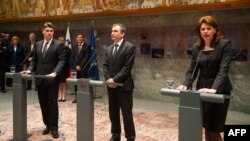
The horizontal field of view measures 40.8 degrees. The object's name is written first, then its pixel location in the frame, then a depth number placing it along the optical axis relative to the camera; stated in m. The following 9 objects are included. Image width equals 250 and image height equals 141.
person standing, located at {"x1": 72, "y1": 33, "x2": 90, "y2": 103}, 8.57
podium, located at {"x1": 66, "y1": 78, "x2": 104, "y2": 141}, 3.79
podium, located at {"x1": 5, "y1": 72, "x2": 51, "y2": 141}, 4.77
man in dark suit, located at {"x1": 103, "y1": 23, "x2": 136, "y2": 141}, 4.54
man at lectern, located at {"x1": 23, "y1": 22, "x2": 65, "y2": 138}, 5.23
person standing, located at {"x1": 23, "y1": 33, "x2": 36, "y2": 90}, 11.13
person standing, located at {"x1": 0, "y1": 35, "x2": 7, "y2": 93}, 10.74
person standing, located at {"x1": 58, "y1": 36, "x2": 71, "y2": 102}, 8.87
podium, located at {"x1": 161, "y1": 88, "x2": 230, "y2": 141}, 2.80
